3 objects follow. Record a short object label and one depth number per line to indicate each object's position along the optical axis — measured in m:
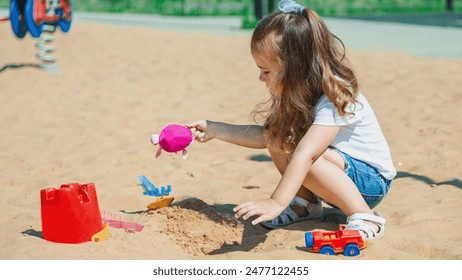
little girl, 5.75
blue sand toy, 7.51
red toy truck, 5.46
